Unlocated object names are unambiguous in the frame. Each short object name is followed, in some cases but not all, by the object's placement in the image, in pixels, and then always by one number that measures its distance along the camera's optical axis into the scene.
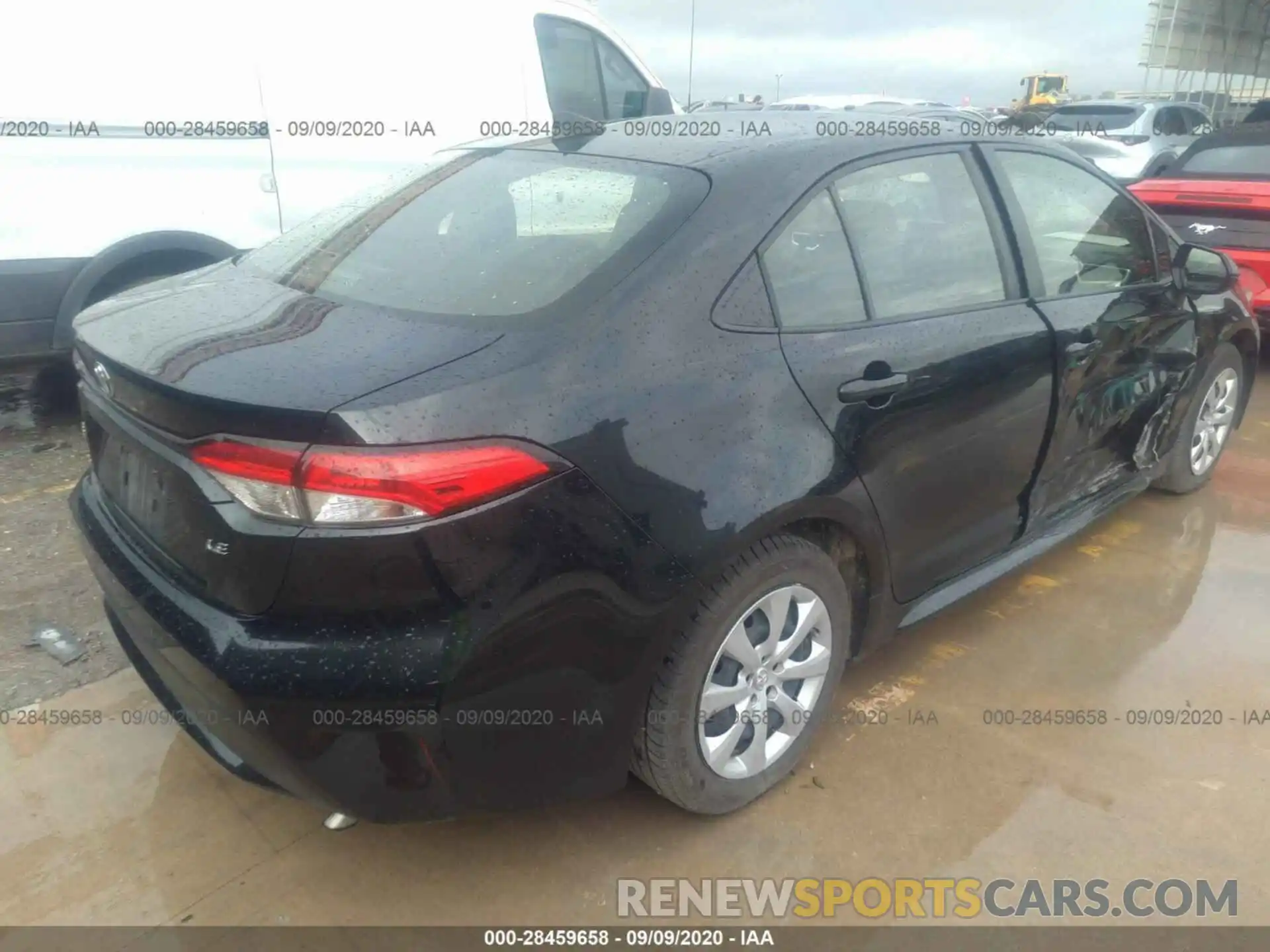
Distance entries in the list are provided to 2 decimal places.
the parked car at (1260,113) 10.38
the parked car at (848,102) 14.30
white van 4.04
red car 5.78
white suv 12.83
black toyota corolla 1.78
